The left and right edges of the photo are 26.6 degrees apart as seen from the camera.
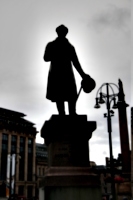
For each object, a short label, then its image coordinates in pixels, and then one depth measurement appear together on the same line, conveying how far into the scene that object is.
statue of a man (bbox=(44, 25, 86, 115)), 7.01
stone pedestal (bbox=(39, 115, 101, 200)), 5.97
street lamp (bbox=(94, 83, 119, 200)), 15.66
